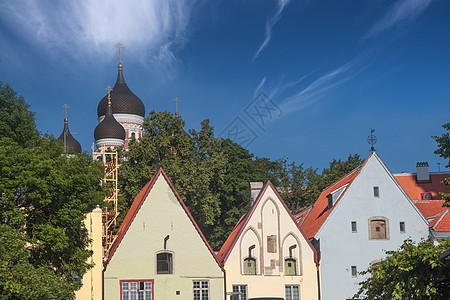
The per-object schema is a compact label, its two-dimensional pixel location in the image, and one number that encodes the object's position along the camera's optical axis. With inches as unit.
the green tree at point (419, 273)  932.0
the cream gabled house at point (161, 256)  1581.0
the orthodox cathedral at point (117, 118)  3890.3
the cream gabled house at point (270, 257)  1641.2
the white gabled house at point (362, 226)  1673.2
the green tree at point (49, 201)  1316.4
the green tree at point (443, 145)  1171.9
